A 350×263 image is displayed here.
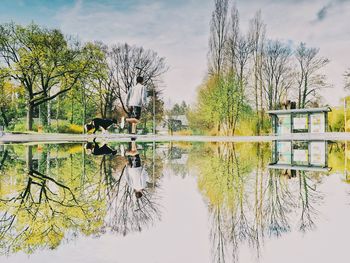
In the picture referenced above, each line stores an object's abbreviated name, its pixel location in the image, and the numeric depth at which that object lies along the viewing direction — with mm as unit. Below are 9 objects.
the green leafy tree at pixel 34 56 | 26078
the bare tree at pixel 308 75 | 39562
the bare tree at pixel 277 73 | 38906
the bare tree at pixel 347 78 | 33103
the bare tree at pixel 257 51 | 34938
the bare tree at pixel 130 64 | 38531
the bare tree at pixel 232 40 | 32875
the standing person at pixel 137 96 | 13516
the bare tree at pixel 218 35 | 32781
